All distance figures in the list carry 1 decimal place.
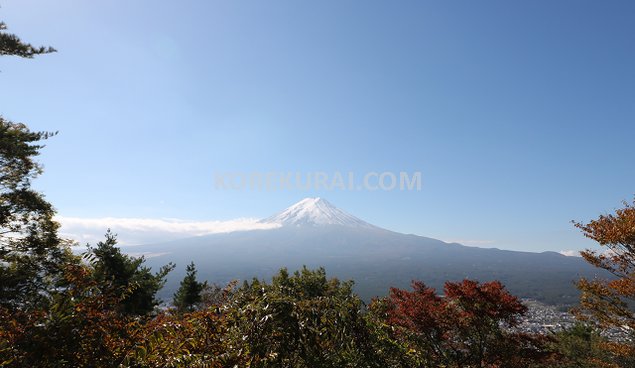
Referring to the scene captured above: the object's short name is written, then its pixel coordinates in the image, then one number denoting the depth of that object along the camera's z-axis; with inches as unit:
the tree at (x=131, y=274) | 786.2
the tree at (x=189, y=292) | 1191.6
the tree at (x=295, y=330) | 131.0
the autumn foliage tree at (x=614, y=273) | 510.9
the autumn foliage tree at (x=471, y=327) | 553.6
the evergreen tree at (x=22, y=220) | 487.8
